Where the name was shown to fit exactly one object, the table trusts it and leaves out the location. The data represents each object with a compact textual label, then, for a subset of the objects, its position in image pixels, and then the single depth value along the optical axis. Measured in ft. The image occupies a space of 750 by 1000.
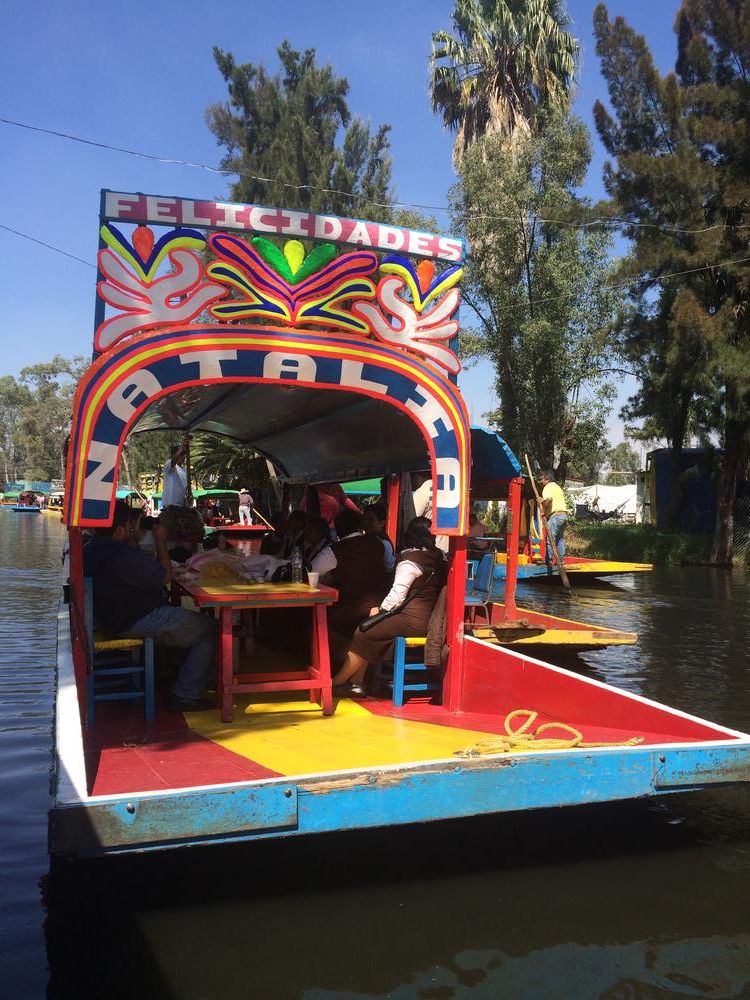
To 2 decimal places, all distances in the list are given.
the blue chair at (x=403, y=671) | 21.20
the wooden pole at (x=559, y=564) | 54.40
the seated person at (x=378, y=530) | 23.36
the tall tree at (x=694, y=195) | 71.05
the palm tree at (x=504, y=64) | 96.68
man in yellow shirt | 53.16
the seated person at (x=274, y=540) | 29.40
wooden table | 18.20
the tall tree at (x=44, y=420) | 339.16
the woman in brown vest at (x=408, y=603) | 21.08
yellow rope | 14.42
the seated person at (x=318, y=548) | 22.54
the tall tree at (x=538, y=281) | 86.63
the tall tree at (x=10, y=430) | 396.37
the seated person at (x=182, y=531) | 28.91
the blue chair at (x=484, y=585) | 28.78
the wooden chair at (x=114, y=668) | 18.38
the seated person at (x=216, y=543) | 32.63
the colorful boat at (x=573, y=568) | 57.36
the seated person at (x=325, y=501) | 34.40
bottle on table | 20.83
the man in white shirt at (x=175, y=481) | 35.68
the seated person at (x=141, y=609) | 19.08
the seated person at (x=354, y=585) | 22.72
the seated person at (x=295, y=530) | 23.72
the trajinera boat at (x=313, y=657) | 13.64
